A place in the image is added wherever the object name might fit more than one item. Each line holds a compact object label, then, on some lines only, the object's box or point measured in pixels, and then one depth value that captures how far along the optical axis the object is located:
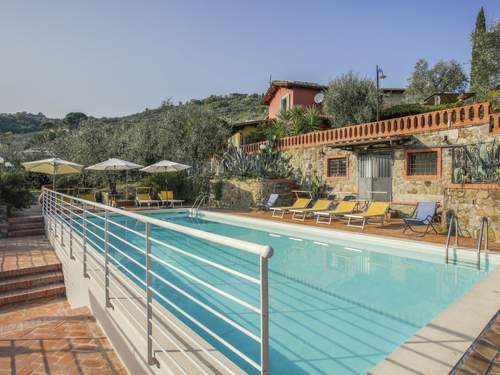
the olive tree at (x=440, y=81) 33.16
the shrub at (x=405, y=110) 22.71
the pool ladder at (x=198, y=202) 17.19
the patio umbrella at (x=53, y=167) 13.33
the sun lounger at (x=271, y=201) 15.75
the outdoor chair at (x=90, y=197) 17.72
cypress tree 19.86
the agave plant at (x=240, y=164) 18.58
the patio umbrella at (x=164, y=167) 17.75
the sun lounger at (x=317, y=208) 13.25
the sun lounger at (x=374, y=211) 11.09
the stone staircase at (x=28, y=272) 6.04
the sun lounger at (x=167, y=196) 18.45
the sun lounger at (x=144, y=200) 17.77
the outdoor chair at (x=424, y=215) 9.94
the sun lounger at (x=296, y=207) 14.20
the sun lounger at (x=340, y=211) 12.30
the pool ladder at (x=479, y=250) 6.98
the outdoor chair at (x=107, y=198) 18.12
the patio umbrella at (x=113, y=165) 16.94
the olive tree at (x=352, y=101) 21.77
